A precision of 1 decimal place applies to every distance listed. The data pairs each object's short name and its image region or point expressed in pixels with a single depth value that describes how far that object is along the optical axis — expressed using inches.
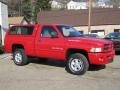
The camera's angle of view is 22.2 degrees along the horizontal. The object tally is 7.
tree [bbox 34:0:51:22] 2847.0
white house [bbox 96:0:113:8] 4079.0
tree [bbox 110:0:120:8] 3922.5
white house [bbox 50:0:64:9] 4473.9
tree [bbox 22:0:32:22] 2997.0
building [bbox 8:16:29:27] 2103.3
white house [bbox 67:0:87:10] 4854.8
